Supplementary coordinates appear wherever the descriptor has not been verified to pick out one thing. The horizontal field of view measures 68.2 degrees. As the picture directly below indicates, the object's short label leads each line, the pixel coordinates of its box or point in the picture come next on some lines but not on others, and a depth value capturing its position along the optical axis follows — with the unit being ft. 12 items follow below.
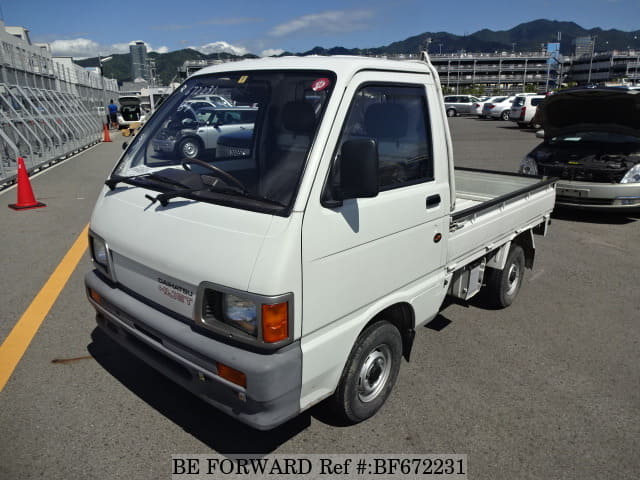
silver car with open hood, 24.98
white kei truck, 7.37
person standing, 107.55
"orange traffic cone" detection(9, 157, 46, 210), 28.37
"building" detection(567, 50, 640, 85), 406.21
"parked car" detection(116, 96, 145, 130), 106.42
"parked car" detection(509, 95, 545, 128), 86.17
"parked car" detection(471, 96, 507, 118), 117.19
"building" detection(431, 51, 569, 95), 397.80
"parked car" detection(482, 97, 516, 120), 108.47
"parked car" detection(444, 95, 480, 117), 132.48
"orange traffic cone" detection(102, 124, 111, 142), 75.55
